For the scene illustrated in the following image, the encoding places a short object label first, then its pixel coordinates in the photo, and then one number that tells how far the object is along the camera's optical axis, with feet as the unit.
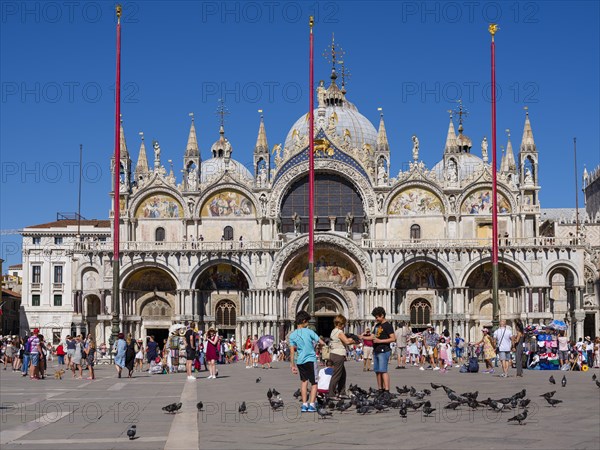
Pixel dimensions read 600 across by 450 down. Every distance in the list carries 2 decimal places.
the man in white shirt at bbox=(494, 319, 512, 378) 103.83
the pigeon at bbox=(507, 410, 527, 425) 51.01
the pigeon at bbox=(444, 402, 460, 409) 59.06
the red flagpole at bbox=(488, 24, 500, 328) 146.82
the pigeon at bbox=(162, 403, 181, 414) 60.80
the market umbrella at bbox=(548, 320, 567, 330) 146.20
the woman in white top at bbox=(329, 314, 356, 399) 67.62
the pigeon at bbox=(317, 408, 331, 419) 56.49
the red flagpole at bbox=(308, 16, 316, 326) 143.13
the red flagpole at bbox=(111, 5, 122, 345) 130.21
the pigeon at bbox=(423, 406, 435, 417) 55.57
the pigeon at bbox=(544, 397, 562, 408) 61.16
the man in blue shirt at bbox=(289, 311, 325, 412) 62.59
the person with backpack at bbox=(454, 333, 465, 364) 160.93
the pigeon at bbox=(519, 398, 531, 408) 55.32
